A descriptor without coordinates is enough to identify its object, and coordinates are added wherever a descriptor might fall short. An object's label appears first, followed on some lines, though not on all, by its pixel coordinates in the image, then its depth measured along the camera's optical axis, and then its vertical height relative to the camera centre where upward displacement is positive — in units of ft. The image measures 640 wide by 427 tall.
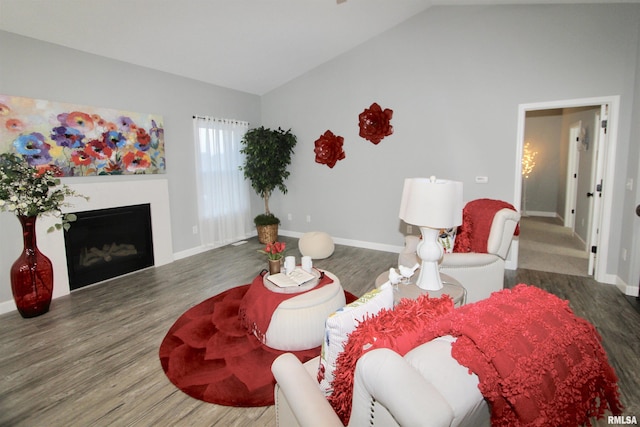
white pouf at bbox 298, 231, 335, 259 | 14.93 -3.04
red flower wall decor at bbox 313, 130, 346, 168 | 17.21 +1.69
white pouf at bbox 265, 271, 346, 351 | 7.68 -3.41
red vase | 9.82 -2.85
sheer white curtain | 16.47 +0.03
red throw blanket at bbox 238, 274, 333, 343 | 7.87 -3.15
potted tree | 17.52 +1.06
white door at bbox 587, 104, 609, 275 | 11.52 -0.52
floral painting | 10.36 +1.75
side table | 6.66 -2.42
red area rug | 6.62 -4.21
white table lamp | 6.18 -0.67
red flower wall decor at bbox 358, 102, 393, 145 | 15.64 +2.76
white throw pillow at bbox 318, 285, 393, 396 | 3.92 -1.79
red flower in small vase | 8.86 -1.90
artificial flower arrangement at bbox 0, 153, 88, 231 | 9.29 -0.10
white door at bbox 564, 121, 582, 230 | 19.89 +0.02
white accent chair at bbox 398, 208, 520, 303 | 9.28 -2.46
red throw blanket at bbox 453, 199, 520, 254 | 9.75 -1.53
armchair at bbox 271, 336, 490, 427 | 2.46 -1.74
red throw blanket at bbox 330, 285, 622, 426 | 2.80 -1.68
